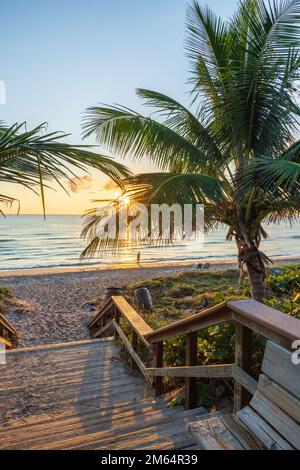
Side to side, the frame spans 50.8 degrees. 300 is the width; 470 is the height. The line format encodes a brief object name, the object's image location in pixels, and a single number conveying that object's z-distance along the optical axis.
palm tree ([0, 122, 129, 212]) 1.80
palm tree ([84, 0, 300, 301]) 3.85
